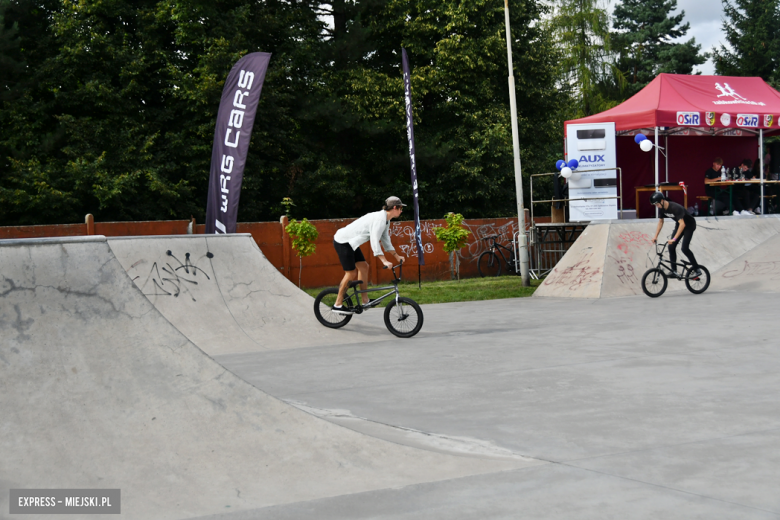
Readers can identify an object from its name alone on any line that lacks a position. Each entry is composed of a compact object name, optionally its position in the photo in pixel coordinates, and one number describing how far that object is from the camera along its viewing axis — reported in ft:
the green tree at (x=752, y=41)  143.64
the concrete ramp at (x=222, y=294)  32.35
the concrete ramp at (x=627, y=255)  50.34
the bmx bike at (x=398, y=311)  33.04
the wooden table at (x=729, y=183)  65.16
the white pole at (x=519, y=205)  60.95
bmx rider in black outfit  45.93
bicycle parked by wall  78.84
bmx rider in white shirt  32.65
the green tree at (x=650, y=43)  155.74
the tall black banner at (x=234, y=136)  48.85
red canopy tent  63.21
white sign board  61.16
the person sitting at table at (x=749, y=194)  68.08
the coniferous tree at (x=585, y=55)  135.23
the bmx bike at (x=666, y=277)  46.37
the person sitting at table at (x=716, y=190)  67.20
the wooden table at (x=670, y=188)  62.73
